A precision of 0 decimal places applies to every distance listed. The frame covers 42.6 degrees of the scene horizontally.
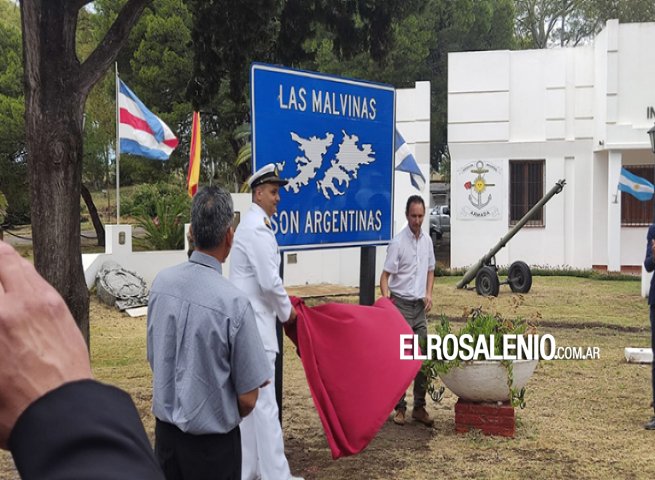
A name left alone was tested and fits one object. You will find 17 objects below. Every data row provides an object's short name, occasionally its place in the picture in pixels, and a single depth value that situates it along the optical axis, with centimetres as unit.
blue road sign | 588
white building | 2238
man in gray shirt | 338
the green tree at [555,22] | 4497
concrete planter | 641
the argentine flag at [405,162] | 1653
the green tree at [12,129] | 2658
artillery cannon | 1692
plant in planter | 642
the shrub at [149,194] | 2230
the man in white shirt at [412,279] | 699
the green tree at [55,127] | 669
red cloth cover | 555
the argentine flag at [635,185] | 1823
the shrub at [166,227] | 1683
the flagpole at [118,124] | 1497
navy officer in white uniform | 500
